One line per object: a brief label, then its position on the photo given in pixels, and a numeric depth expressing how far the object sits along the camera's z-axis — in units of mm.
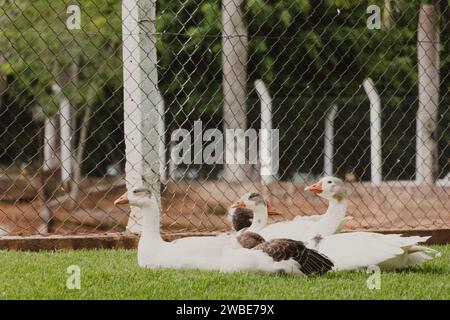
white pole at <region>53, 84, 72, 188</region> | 22256
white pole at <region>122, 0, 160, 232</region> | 10609
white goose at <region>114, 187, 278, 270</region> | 8312
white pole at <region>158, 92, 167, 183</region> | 13534
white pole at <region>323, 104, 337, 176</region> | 21156
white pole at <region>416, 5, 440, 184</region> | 18125
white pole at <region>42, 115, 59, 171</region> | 20984
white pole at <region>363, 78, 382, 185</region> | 16620
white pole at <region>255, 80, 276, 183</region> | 19250
